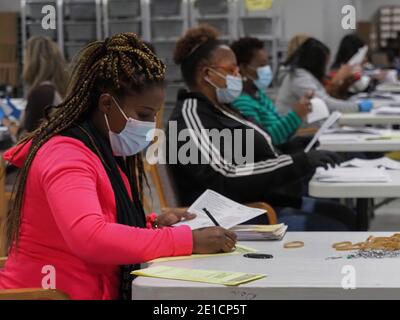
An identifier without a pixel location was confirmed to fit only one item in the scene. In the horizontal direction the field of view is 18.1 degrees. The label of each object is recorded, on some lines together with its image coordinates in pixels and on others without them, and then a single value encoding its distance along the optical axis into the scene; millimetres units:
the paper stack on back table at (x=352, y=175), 4546
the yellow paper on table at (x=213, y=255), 2878
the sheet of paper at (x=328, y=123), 5759
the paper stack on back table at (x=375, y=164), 5100
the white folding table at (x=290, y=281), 2412
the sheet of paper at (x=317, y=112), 7439
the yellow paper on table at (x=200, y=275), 2503
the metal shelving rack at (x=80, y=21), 17069
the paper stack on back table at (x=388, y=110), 8287
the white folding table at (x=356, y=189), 4369
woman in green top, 6709
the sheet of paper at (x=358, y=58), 11320
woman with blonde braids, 2717
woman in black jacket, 4654
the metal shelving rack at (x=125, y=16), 16735
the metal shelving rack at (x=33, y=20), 16600
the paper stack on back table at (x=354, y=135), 6368
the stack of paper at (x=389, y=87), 12437
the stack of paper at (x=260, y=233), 3345
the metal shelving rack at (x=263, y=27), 16884
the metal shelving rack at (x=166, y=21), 16772
